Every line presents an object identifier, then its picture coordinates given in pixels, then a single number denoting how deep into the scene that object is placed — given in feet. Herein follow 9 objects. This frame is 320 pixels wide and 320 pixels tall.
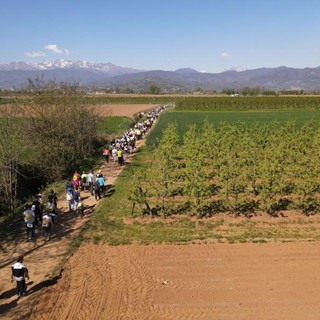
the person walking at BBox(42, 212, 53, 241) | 47.88
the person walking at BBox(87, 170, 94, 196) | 68.46
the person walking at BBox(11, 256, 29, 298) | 34.06
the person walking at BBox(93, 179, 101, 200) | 64.95
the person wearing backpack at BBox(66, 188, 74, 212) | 59.36
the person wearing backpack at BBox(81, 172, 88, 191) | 71.12
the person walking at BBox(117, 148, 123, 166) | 90.19
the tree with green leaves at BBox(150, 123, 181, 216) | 59.16
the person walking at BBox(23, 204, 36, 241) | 48.06
